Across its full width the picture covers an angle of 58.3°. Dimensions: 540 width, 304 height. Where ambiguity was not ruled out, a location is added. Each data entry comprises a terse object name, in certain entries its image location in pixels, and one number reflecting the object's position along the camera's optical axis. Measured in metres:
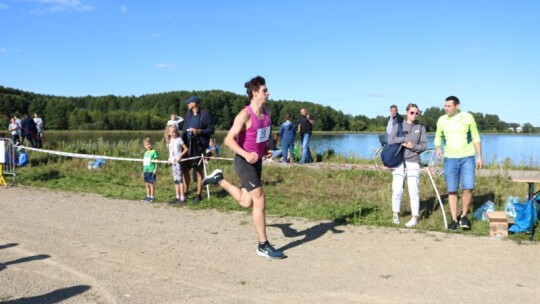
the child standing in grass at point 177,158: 9.49
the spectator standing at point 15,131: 21.00
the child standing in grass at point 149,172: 9.82
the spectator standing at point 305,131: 17.45
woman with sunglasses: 7.36
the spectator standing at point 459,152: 7.20
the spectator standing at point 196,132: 9.66
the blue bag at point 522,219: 6.68
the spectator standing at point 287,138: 17.45
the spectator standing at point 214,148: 20.35
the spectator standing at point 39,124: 23.83
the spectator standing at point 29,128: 20.69
